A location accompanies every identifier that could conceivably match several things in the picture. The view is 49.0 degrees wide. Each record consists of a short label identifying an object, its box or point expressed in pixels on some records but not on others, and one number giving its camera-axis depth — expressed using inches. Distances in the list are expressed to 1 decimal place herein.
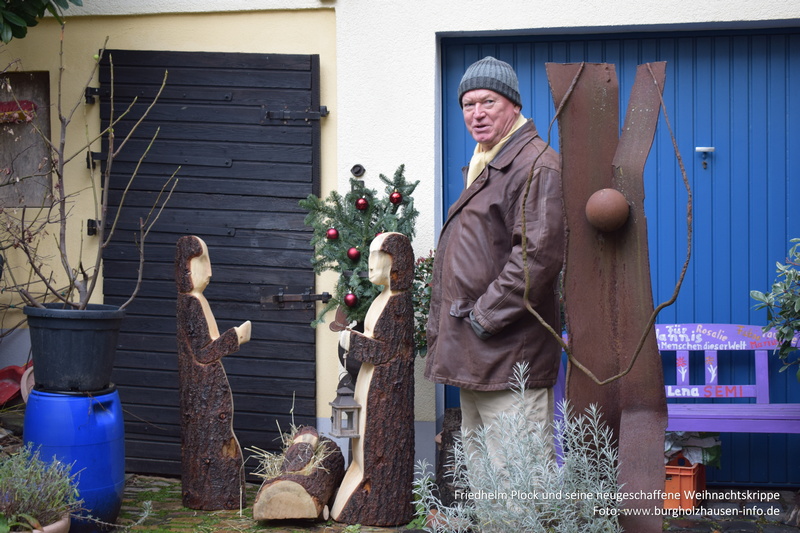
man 141.6
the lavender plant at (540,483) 112.7
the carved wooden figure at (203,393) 194.9
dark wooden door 229.0
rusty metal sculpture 120.4
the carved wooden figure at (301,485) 181.3
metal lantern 183.3
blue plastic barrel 171.8
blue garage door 216.1
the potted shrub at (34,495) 146.4
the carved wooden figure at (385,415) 182.2
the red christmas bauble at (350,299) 199.2
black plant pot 173.2
